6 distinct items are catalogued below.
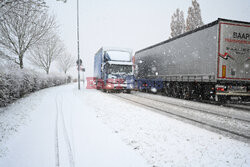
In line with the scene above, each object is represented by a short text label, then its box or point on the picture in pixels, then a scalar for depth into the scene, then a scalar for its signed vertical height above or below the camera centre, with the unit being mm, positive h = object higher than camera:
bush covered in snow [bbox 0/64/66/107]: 7898 -187
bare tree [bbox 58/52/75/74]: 43088 +4952
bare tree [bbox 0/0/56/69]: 14445 +4132
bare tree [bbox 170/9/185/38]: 39719 +14065
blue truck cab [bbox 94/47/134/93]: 14258 +985
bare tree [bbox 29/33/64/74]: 25812 +4036
